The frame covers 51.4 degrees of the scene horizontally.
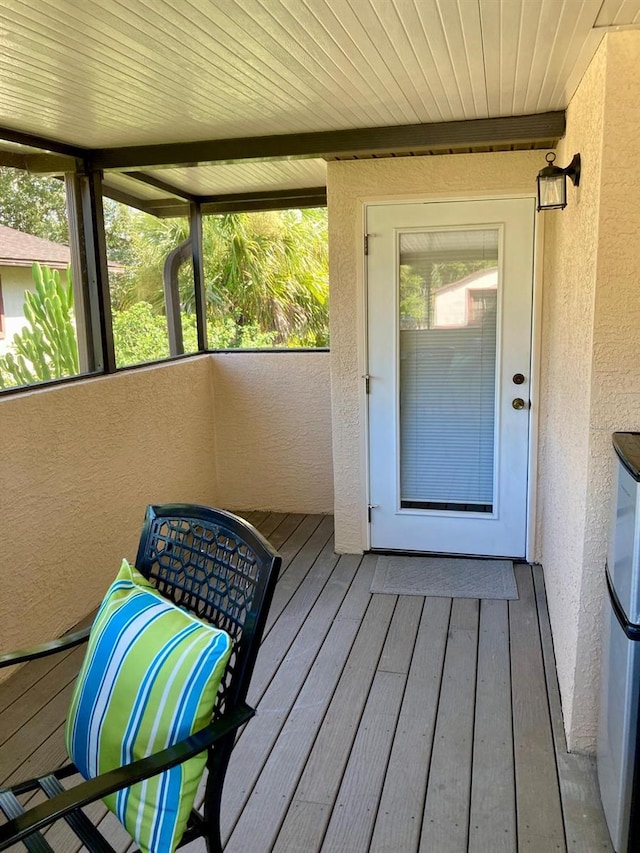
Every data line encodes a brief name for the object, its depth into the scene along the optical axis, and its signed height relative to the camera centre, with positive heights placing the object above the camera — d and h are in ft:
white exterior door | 11.56 -0.96
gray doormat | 11.10 -4.45
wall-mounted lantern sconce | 8.07 +1.58
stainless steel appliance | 5.40 -2.93
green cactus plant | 9.52 -0.16
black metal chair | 3.80 -2.09
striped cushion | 4.18 -2.44
